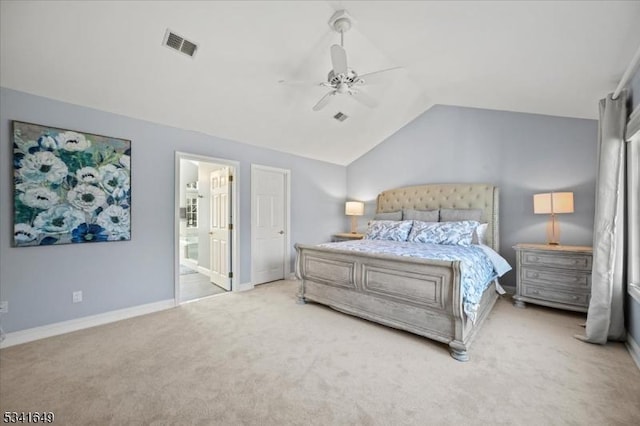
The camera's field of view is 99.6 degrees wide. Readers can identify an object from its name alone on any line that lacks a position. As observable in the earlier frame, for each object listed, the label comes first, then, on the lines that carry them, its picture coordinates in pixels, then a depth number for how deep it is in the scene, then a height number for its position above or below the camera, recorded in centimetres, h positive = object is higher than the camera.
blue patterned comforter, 243 -48
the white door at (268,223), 468 -18
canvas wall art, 263 +28
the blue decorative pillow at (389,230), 424 -27
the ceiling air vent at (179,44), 252 +164
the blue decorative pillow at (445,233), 373 -28
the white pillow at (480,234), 395 -32
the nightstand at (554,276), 315 -77
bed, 244 -81
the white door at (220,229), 447 -27
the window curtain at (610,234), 247 -19
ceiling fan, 247 +138
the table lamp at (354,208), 565 +11
